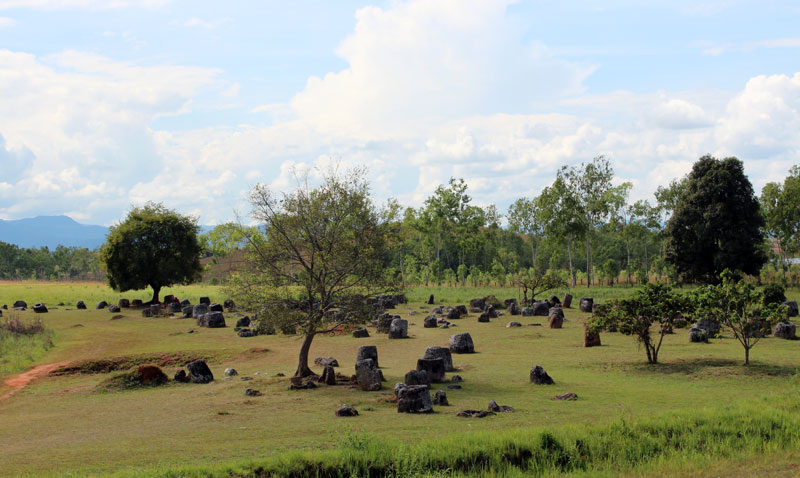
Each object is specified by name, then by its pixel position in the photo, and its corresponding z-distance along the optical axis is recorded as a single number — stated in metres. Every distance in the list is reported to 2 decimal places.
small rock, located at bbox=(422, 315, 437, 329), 39.78
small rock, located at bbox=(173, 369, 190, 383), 23.31
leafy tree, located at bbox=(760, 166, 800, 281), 60.06
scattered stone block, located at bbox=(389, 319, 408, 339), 34.72
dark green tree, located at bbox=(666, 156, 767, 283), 49.35
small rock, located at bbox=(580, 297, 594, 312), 46.73
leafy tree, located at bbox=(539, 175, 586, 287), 67.31
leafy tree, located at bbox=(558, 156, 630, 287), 67.62
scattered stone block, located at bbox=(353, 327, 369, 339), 35.56
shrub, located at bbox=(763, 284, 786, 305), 39.59
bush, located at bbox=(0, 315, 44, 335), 37.06
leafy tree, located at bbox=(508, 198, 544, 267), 85.62
